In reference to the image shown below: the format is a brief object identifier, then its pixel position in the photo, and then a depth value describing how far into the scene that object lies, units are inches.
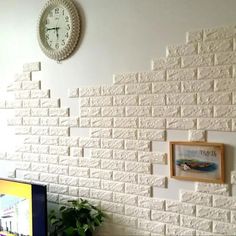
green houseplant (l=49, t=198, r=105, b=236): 72.0
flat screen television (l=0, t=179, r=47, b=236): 75.2
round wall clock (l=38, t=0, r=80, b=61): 80.5
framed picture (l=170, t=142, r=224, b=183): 64.2
